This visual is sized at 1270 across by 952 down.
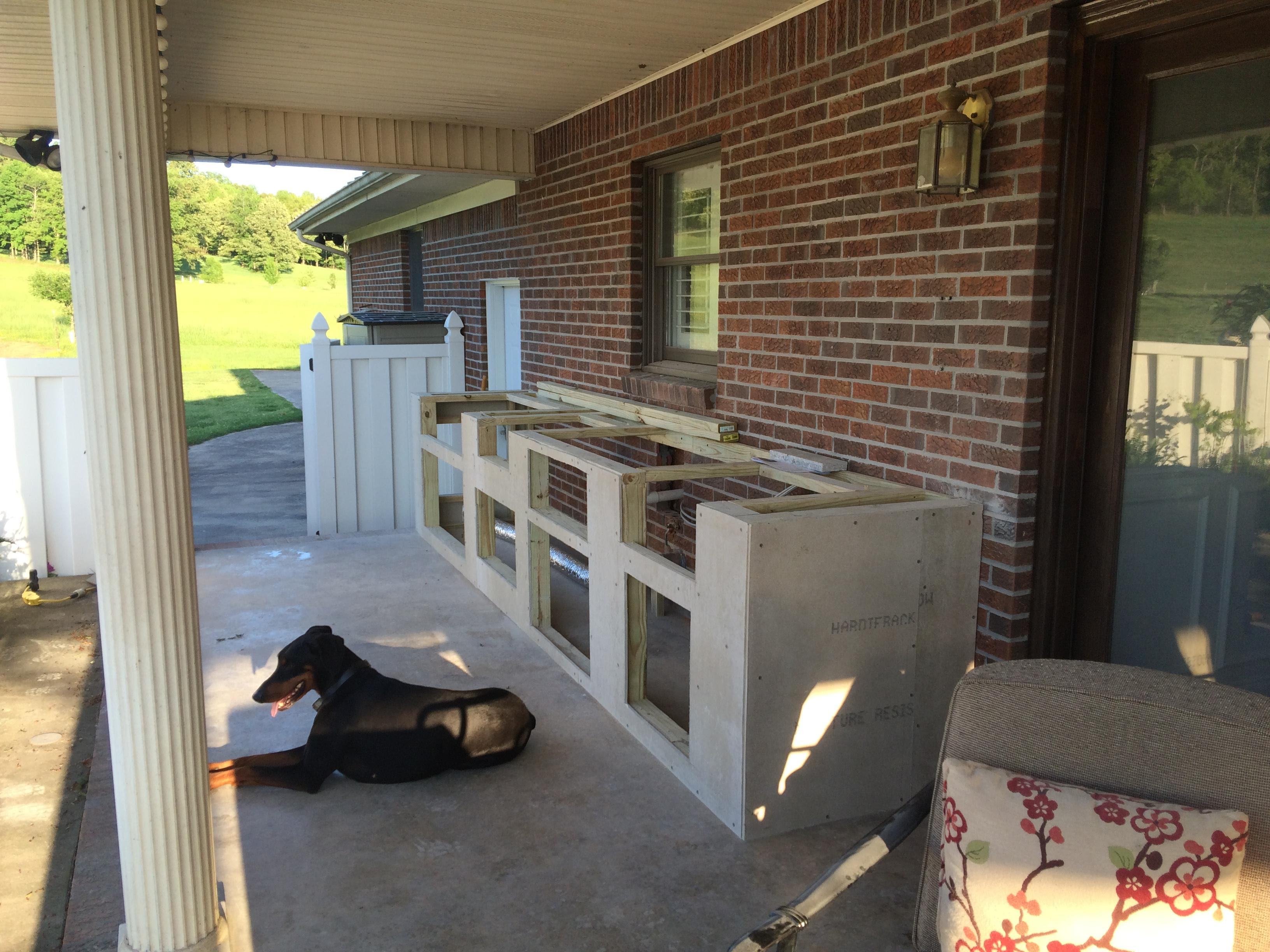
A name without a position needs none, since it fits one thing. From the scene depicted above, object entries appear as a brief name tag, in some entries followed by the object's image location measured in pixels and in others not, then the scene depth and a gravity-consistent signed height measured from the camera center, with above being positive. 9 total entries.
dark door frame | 3.15 -0.08
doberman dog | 3.45 -1.38
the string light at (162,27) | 3.60 +1.10
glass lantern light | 3.32 +0.56
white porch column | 2.09 -0.32
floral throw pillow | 1.87 -1.04
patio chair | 1.96 -0.87
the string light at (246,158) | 6.41 +0.96
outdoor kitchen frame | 3.13 -0.98
